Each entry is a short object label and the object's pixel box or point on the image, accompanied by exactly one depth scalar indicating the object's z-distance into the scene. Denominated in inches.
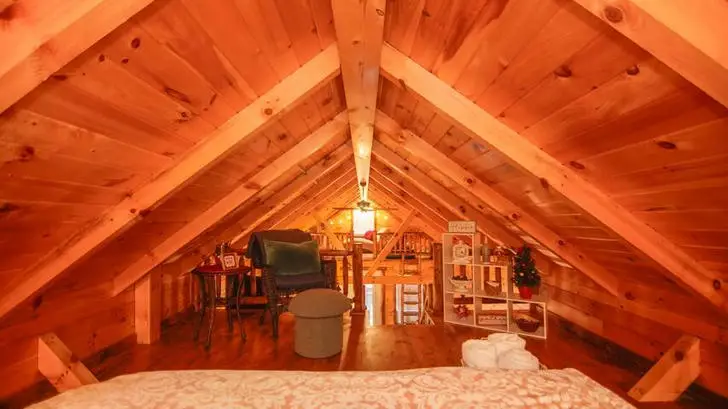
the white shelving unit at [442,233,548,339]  170.6
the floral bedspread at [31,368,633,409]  44.3
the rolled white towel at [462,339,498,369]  70.2
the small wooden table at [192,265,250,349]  147.0
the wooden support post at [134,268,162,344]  147.0
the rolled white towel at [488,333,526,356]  70.7
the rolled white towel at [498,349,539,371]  66.1
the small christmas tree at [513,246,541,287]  163.6
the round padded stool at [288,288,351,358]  138.5
